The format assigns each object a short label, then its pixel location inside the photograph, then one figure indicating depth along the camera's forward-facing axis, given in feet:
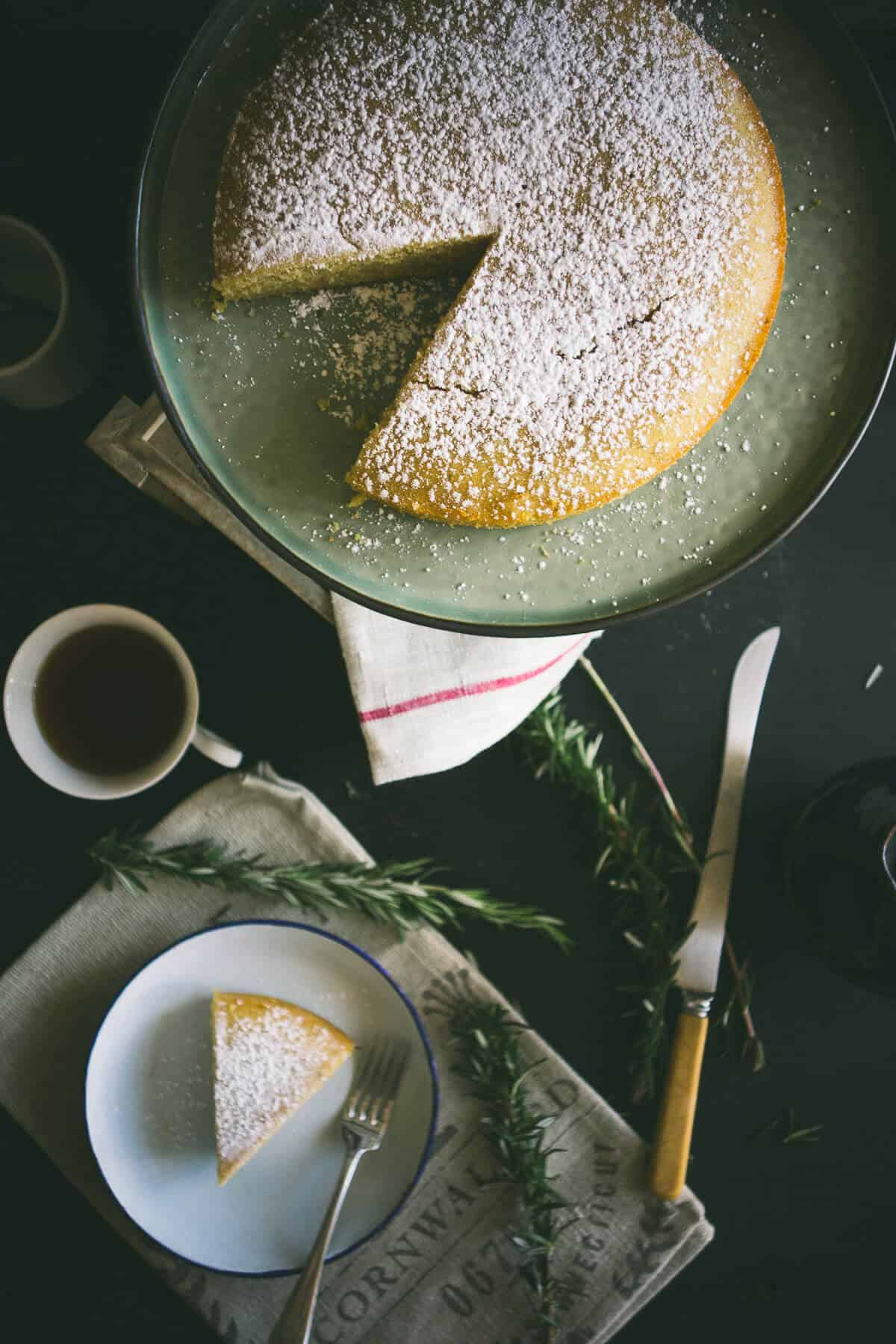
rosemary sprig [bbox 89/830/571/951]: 3.16
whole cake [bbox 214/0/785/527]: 2.71
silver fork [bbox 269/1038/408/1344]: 3.06
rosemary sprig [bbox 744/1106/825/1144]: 3.29
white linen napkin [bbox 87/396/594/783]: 2.98
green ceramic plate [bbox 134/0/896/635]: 2.75
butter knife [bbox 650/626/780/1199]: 3.20
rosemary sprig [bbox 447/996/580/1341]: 3.13
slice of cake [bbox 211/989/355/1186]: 3.09
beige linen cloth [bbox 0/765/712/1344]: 3.17
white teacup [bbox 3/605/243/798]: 3.12
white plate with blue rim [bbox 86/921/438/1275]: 3.12
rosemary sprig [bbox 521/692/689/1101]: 3.21
